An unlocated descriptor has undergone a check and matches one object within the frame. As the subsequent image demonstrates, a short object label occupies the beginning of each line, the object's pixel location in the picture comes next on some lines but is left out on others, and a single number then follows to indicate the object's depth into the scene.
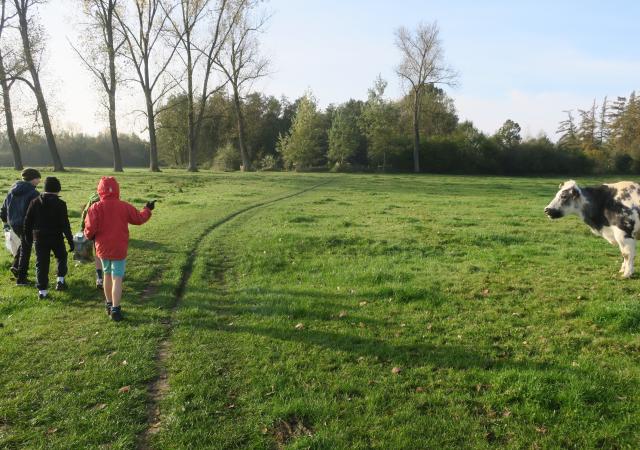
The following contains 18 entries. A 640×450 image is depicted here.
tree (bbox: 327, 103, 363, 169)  67.50
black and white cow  10.13
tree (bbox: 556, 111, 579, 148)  83.80
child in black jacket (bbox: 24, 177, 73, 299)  9.69
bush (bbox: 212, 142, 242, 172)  65.19
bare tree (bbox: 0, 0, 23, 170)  39.31
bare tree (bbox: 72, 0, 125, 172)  44.59
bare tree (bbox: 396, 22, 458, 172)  63.06
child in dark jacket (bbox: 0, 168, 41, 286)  10.77
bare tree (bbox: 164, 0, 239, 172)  50.34
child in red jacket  8.37
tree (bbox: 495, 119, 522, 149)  67.94
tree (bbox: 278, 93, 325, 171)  65.81
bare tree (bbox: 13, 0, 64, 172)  40.75
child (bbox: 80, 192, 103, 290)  10.29
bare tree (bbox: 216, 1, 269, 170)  55.02
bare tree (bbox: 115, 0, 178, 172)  47.97
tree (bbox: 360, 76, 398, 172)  66.94
